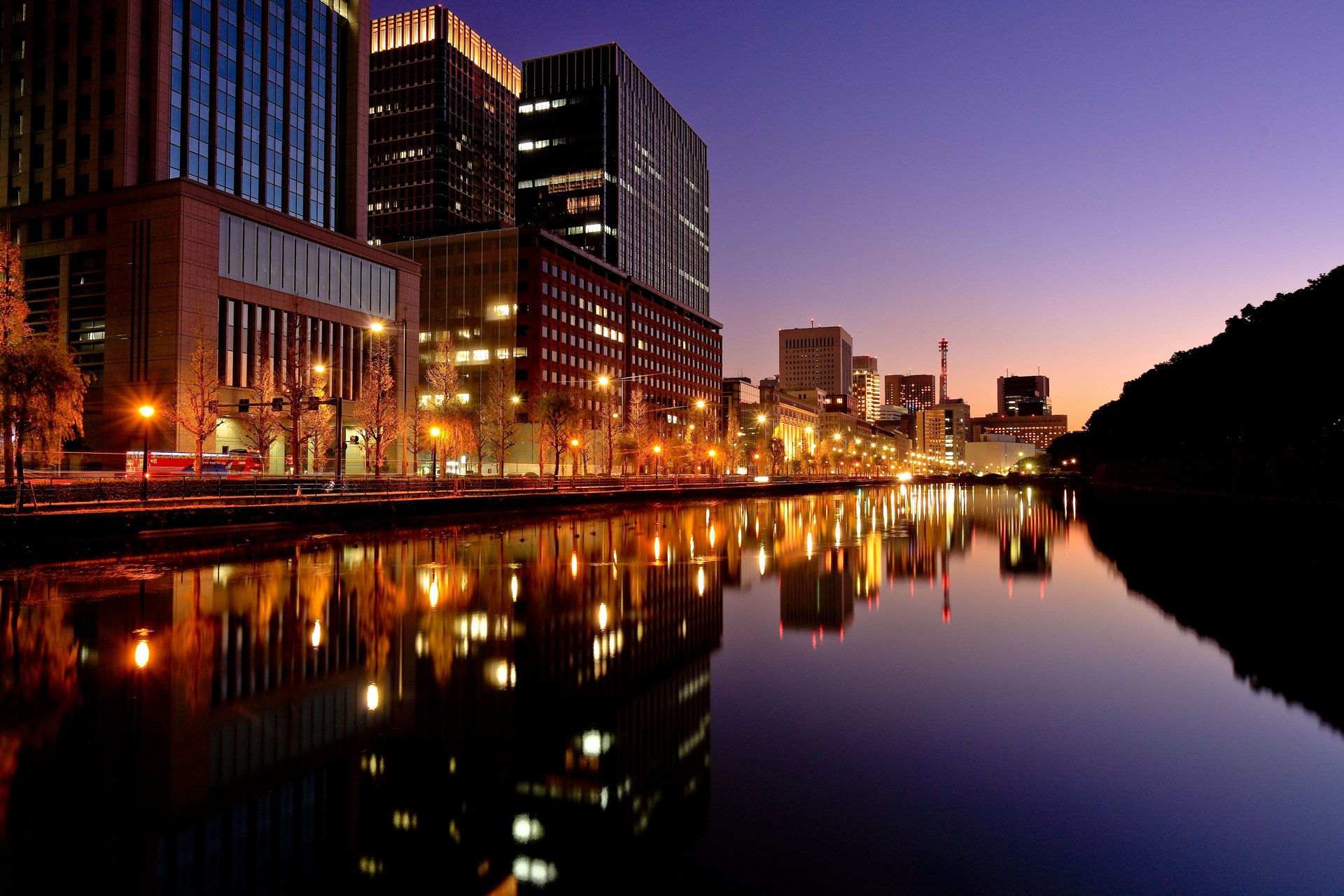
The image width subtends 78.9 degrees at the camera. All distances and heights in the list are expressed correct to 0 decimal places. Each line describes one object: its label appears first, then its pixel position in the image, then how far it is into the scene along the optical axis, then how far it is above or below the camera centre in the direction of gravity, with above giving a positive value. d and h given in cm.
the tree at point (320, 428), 6303 +214
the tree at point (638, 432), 9738 +301
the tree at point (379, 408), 6461 +395
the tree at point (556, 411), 7462 +420
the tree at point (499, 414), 7788 +433
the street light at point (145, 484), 3034 -112
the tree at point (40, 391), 2939 +234
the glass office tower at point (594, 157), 16212 +6106
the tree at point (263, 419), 5581 +265
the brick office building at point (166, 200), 6456 +2126
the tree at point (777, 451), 14579 +100
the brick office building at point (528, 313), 11862 +2212
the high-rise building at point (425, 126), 15888 +6552
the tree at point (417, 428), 7194 +253
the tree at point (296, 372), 4838 +589
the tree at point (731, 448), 13552 +153
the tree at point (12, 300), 3253 +626
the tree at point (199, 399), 5309 +410
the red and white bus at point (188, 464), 4756 -57
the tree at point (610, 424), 8306 +401
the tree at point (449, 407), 7319 +445
